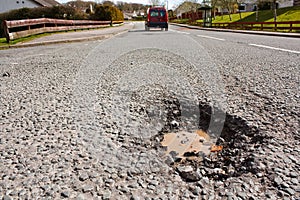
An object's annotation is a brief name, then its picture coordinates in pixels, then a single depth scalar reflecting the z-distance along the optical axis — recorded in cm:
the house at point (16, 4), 4656
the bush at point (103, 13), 3669
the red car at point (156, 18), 2175
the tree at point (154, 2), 9286
